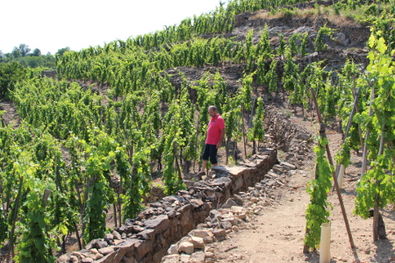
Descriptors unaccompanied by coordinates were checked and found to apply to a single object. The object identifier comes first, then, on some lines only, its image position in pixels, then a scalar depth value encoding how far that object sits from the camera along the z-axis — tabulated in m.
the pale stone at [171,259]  6.21
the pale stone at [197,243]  6.64
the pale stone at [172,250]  6.54
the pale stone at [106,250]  6.13
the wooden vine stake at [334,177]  5.91
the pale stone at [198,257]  6.14
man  10.36
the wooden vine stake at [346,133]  7.02
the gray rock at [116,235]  6.82
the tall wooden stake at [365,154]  6.90
